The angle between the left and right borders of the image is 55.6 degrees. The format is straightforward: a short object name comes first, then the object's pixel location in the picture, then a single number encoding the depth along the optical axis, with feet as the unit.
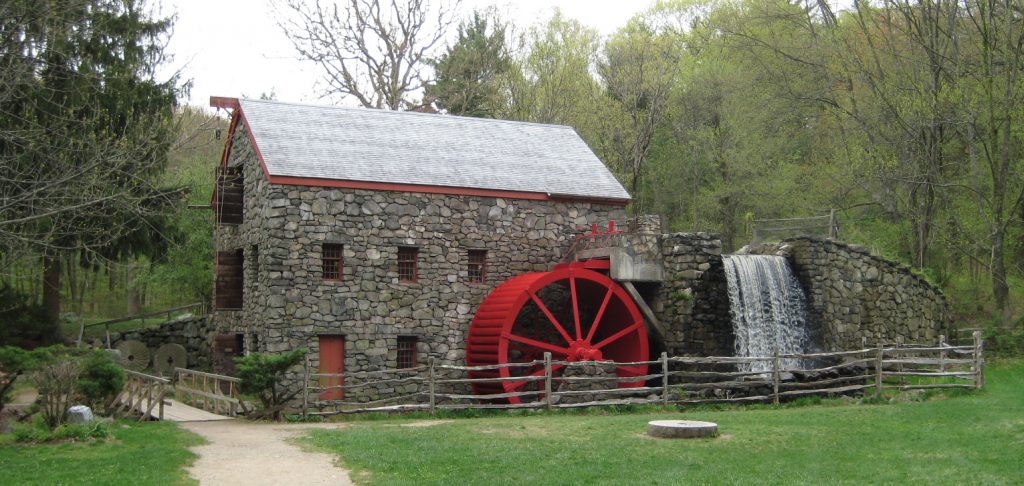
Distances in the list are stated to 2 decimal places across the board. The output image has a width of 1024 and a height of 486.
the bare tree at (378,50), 103.09
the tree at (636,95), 106.93
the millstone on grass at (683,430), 41.22
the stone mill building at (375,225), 59.47
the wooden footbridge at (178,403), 49.42
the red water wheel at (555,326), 60.90
